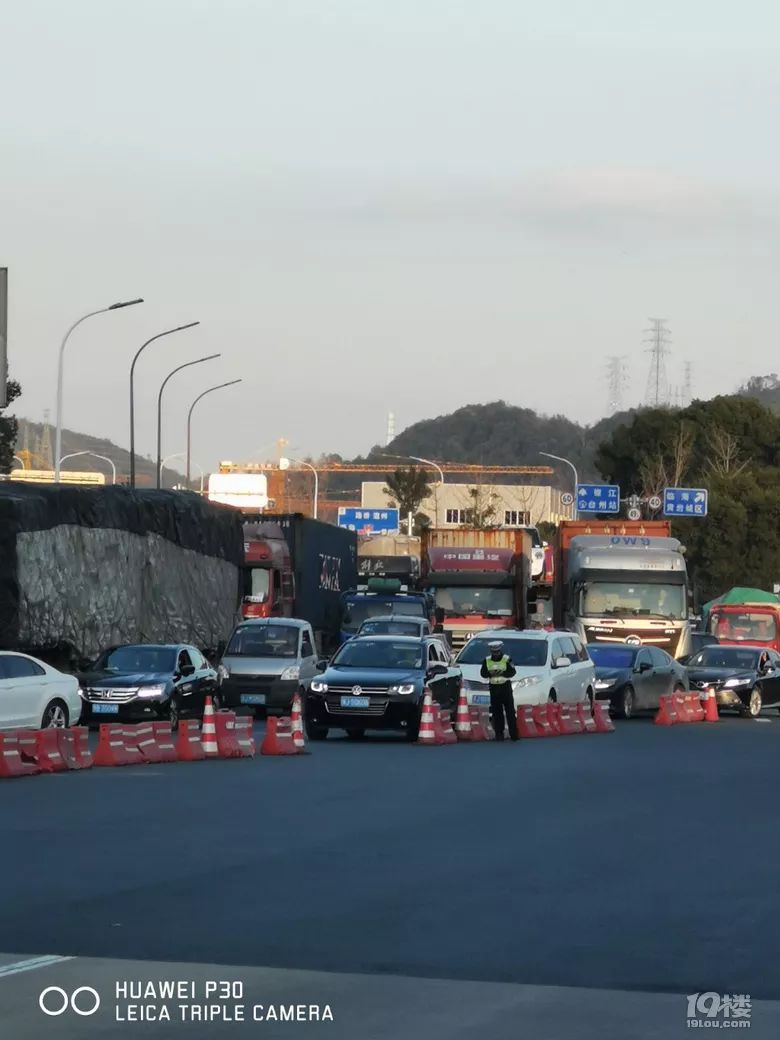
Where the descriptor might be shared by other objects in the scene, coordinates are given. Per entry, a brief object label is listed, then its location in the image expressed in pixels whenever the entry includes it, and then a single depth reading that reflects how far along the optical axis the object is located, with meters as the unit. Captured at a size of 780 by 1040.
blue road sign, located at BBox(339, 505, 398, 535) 120.88
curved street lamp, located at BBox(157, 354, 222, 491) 65.19
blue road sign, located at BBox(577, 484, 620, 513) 89.81
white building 172.79
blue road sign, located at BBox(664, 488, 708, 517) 89.88
